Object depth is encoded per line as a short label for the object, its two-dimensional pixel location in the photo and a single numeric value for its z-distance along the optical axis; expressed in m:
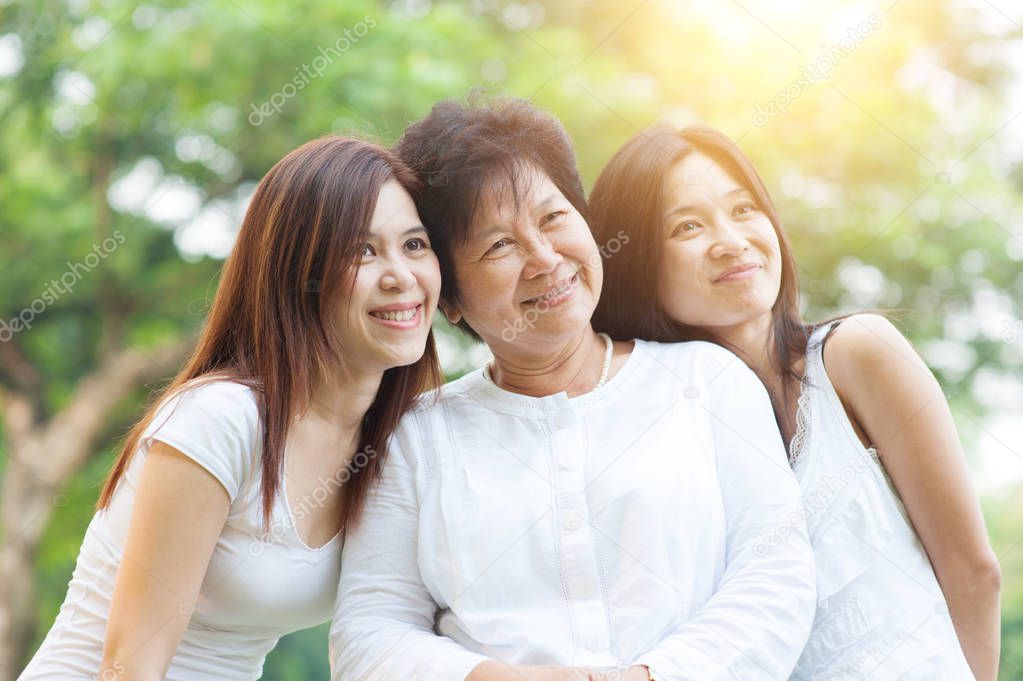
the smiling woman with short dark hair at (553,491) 1.76
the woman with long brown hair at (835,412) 1.83
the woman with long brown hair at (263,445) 1.77
